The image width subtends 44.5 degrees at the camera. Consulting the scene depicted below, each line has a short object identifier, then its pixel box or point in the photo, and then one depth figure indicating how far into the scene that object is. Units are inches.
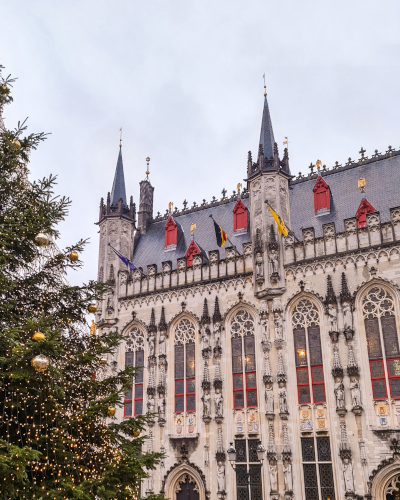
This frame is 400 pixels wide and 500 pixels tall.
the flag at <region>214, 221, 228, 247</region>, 1007.0
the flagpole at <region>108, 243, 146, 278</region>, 1130.2
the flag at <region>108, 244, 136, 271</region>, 1108.5
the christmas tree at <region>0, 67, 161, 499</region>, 380.2
